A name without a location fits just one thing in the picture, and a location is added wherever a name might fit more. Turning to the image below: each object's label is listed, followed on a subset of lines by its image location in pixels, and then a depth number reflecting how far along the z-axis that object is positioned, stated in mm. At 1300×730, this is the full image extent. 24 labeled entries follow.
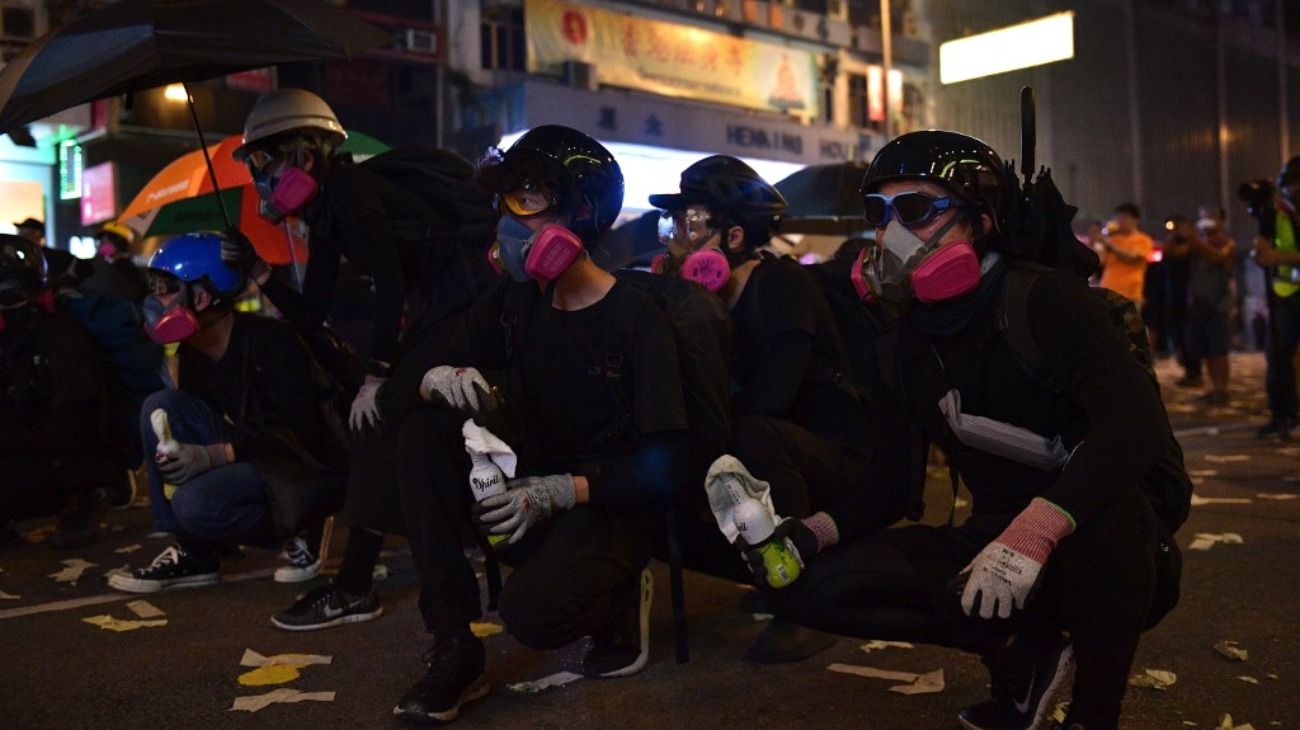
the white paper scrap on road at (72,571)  5441
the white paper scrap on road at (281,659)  3988
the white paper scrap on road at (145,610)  4711
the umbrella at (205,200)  8492
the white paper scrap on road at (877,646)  4078
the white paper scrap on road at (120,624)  4516
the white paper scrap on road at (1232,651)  3854
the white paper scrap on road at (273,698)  3561
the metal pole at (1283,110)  38875
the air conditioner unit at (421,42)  19750
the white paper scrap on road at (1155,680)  3605
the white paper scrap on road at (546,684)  3686
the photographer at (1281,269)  8789
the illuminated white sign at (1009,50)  19922
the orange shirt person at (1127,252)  13820
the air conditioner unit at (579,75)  21141
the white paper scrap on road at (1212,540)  5629
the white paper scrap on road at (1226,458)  8462
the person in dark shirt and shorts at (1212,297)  12578
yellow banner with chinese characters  21328
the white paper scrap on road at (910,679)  3611
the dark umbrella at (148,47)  4848
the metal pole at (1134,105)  33594
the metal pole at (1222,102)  36906
